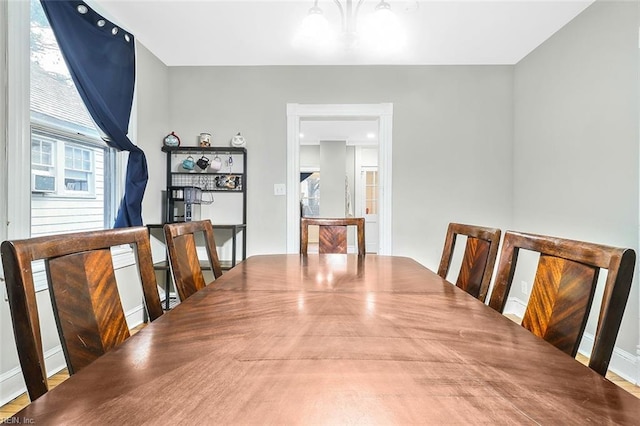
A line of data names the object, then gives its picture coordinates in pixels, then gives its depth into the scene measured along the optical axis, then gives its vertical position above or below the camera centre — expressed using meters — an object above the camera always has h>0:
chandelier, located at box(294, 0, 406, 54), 1.67 +0.96
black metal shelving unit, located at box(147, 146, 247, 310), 3.22 +0.30
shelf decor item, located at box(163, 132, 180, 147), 3.19 +0.66
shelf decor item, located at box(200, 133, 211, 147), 3.25 +0.68
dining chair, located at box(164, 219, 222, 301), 1.27 -0.20
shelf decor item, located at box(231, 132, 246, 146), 3.25 +0.67
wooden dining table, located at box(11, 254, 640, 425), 0.45 -0.28
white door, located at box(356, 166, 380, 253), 7.02 +0.32
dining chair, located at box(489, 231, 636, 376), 0.67 -0.19
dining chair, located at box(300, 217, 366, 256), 2.20 -0.16
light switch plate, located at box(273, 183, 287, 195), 3.33 +0.20
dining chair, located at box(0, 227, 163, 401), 0.62 -0.20
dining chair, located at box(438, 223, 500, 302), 1.28 -0.21
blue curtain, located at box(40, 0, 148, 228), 2.01 +0.94
